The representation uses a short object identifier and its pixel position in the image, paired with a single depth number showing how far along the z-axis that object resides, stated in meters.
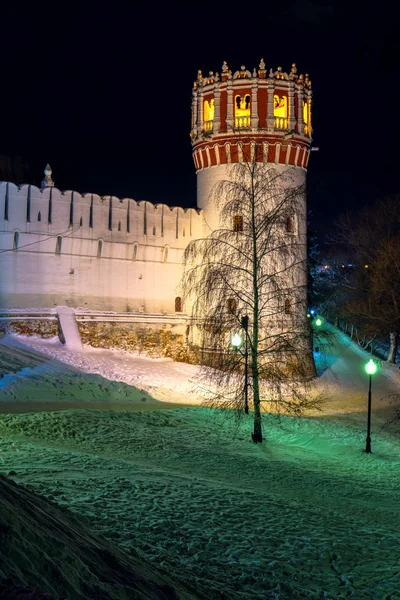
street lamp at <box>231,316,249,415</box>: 13.15
